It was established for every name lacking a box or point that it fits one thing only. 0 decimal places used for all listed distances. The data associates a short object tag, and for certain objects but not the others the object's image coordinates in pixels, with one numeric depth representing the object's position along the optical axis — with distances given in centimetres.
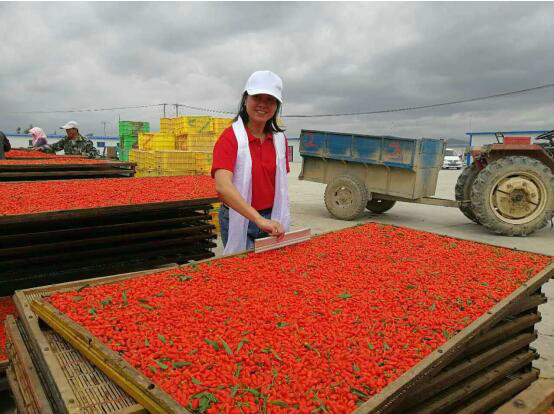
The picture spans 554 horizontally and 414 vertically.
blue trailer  964
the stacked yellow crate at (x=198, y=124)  1209
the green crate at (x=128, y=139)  2139
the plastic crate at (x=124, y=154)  2081
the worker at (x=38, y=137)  1244
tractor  853
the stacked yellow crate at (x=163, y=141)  1357
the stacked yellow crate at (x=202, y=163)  962
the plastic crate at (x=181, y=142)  1233
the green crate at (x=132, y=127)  2120
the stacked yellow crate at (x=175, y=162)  955
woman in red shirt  293
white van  3859
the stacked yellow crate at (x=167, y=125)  1386
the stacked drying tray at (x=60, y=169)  655
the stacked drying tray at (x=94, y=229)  424
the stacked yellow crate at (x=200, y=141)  1191
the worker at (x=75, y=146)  1053
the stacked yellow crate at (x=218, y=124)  1216
